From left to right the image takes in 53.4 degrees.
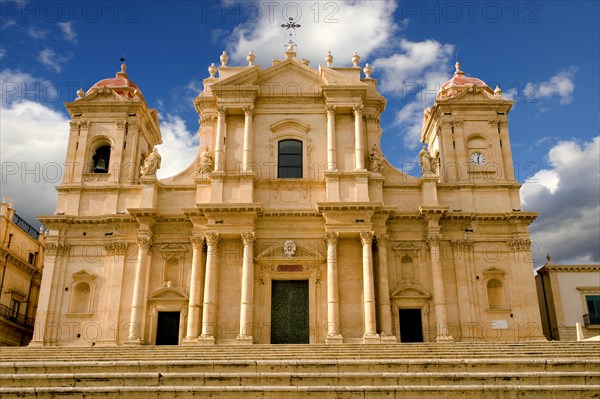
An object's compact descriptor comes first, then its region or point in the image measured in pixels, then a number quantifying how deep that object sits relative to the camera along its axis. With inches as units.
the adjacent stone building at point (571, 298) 1331.2
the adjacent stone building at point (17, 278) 1341.0
